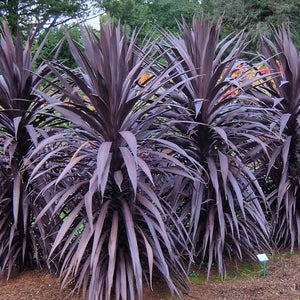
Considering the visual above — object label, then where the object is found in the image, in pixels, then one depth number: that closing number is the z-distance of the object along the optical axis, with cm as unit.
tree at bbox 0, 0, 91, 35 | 1363
